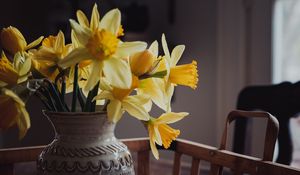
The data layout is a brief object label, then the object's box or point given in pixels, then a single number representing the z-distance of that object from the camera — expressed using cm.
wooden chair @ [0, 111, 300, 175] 70
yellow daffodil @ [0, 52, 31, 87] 57
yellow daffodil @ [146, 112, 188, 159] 63
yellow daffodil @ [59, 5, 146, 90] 55
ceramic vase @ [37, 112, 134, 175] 59
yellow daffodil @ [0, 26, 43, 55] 63
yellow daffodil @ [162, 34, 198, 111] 63
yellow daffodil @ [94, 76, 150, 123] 57
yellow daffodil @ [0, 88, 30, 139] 53
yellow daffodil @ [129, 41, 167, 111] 59
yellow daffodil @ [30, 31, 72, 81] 60
